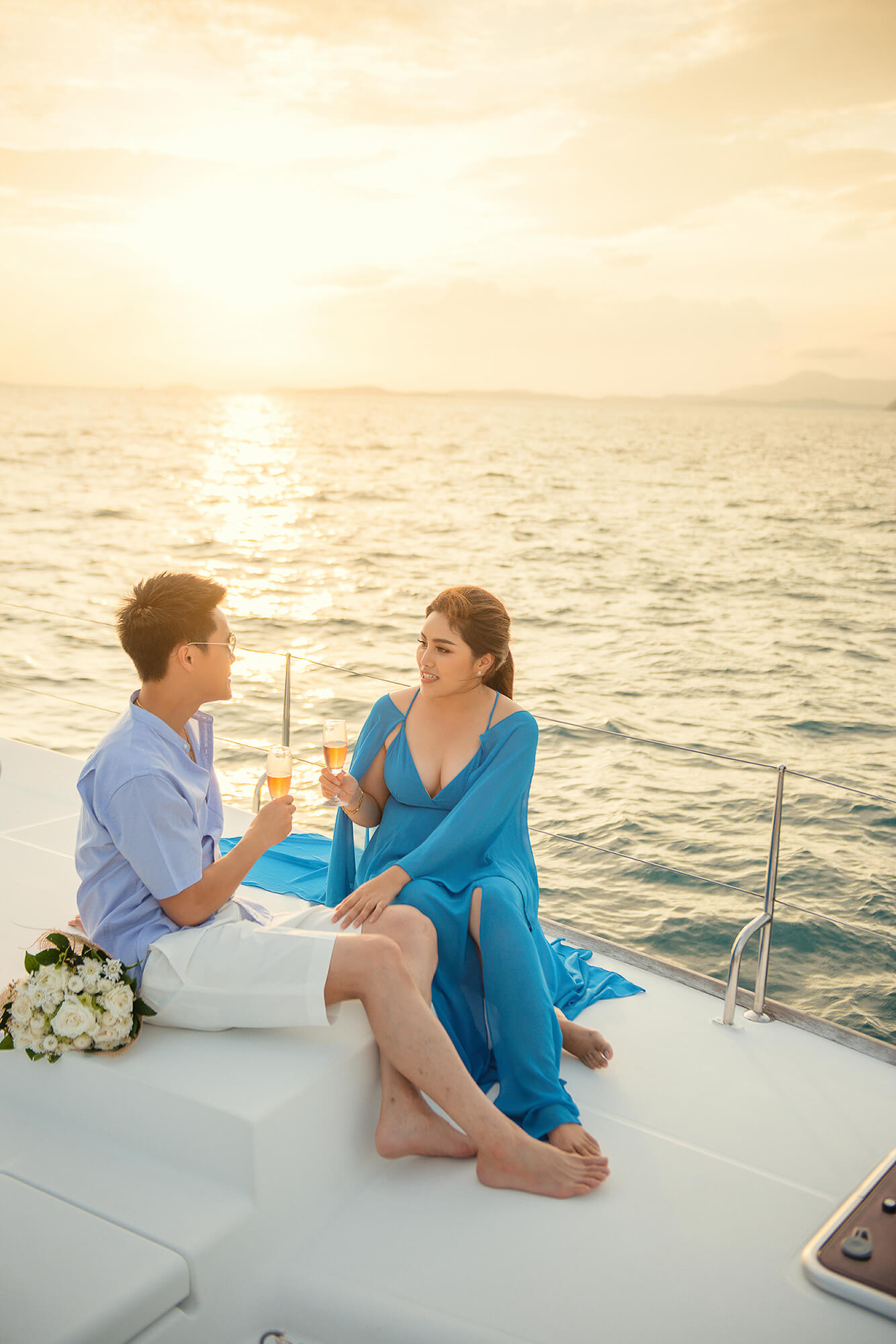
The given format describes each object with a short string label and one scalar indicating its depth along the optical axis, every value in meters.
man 2.13
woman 2.37
